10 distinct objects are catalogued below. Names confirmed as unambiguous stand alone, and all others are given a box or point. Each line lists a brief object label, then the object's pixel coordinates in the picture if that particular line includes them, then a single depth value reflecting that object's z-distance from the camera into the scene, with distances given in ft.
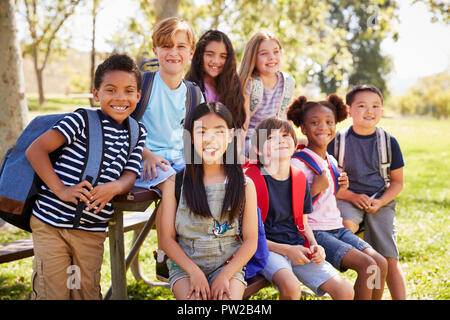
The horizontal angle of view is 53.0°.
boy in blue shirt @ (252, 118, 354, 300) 7.60
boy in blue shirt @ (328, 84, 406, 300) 10.18
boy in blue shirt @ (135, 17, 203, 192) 9.02
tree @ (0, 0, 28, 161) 15.90
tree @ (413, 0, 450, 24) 22.72
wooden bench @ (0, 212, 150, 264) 8.85
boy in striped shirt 7.31
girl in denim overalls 7.15
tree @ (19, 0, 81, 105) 59.42
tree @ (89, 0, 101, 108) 34.14
